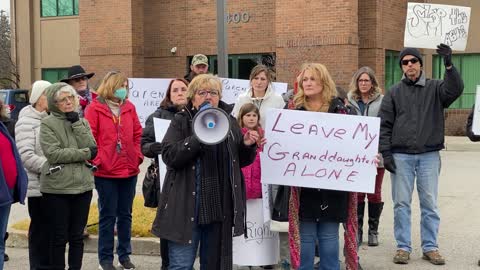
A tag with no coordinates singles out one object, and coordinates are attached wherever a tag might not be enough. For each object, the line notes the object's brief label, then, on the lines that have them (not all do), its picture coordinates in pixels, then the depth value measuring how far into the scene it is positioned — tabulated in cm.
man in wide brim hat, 728
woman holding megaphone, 473
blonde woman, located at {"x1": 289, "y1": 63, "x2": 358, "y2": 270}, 519
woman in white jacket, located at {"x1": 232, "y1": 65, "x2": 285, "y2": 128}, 716
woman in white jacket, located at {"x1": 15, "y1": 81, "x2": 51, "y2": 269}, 605
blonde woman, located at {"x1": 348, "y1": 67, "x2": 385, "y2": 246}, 743
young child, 591
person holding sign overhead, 677
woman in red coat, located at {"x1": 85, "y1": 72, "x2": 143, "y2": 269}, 649
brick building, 2097
